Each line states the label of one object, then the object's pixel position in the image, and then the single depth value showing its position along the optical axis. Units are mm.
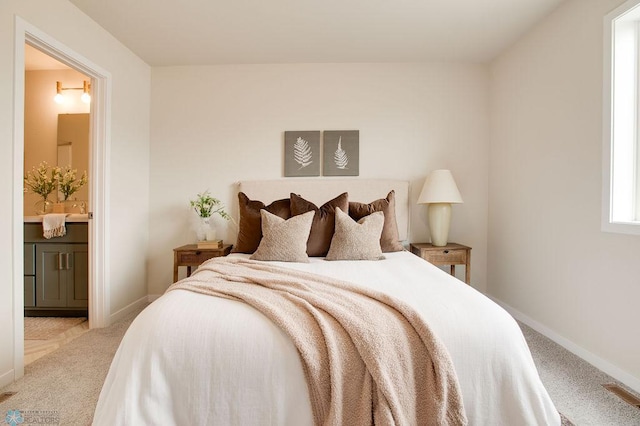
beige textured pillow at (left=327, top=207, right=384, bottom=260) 2611
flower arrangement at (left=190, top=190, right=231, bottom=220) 3395
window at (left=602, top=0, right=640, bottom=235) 2062
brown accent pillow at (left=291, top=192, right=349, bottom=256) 2828
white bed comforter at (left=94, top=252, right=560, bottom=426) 1164
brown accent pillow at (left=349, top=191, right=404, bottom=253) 2957
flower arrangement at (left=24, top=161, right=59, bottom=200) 3555
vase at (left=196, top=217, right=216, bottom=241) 3402
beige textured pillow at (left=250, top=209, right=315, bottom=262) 2559
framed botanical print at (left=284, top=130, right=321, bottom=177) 3559
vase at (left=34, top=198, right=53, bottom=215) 3607
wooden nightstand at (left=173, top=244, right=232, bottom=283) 3170
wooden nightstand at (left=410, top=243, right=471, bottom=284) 3180
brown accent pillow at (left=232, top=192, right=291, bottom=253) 2997
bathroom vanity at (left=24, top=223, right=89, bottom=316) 3105
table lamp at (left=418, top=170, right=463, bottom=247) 3193
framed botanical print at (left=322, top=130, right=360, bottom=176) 3549
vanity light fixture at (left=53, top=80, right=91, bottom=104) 3717
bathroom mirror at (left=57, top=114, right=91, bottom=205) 3773
